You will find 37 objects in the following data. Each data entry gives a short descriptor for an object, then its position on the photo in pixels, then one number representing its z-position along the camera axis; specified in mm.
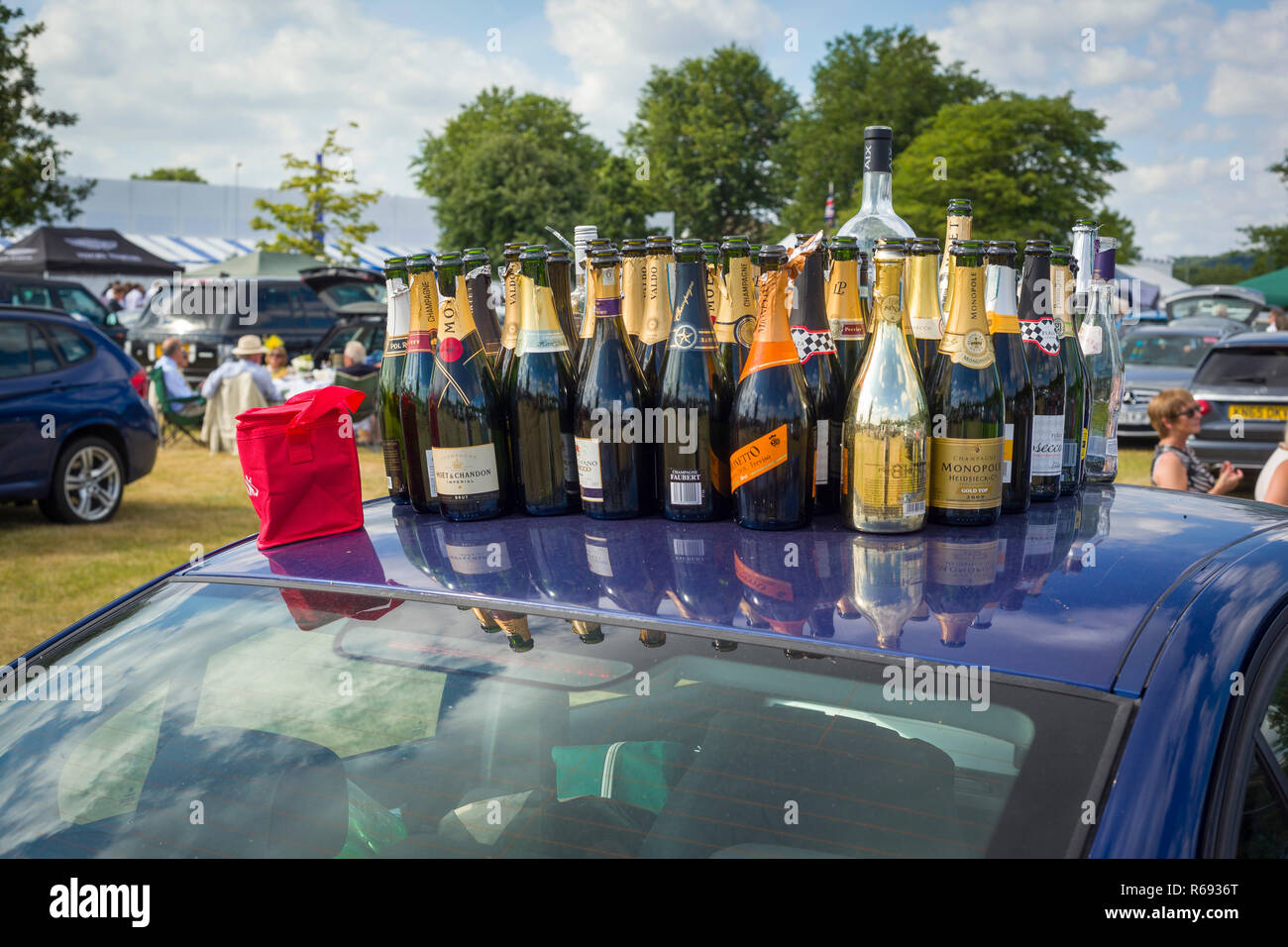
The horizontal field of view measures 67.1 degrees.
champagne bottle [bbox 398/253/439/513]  2164
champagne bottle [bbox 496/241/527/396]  2211
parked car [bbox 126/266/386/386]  15492
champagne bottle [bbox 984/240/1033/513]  2076
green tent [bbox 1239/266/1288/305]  35875
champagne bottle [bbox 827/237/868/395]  2145
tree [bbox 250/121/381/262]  23859
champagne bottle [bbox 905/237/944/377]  2049
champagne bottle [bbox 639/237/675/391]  2115
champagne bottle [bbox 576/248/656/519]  2023
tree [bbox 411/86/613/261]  35781
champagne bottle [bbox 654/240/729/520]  1981
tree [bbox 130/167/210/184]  82000
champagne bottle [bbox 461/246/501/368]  2242
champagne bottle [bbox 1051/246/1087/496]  2297
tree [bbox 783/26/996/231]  41375
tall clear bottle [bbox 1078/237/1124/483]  2605
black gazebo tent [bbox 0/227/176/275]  23766
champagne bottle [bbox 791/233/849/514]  2018
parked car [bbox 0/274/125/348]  15977
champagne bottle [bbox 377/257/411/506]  2307
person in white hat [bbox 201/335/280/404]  11617
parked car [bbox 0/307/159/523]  7520
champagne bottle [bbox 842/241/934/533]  1833
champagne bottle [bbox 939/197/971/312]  2283
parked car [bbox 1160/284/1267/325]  30516
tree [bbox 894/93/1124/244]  29531
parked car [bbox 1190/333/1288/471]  9039
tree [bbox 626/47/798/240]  46906
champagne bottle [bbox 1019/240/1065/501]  2213
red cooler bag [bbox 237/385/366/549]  1962
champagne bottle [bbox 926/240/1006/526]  1899
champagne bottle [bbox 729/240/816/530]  1889
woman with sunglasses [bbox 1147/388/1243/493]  5895
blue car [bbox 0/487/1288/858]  1156
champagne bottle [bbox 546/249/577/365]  2271
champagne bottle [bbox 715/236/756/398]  2088
